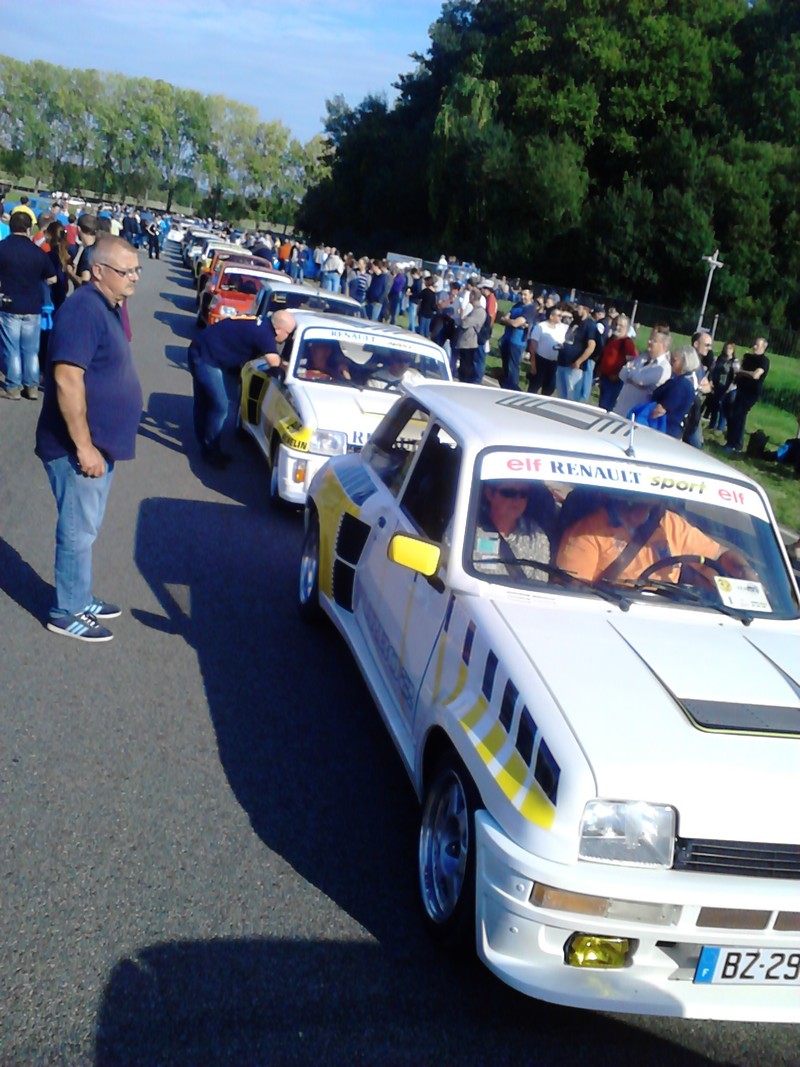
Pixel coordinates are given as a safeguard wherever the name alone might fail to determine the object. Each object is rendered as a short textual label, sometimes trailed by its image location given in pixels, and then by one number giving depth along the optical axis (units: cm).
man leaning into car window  1008
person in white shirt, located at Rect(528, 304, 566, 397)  1645
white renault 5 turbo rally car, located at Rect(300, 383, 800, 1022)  309
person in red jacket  1455
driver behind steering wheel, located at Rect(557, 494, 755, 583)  449
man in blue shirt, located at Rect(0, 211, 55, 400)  1120
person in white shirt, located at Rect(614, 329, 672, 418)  1188
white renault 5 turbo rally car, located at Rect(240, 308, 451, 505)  877
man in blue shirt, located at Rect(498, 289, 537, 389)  1814
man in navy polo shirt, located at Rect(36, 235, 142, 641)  523
